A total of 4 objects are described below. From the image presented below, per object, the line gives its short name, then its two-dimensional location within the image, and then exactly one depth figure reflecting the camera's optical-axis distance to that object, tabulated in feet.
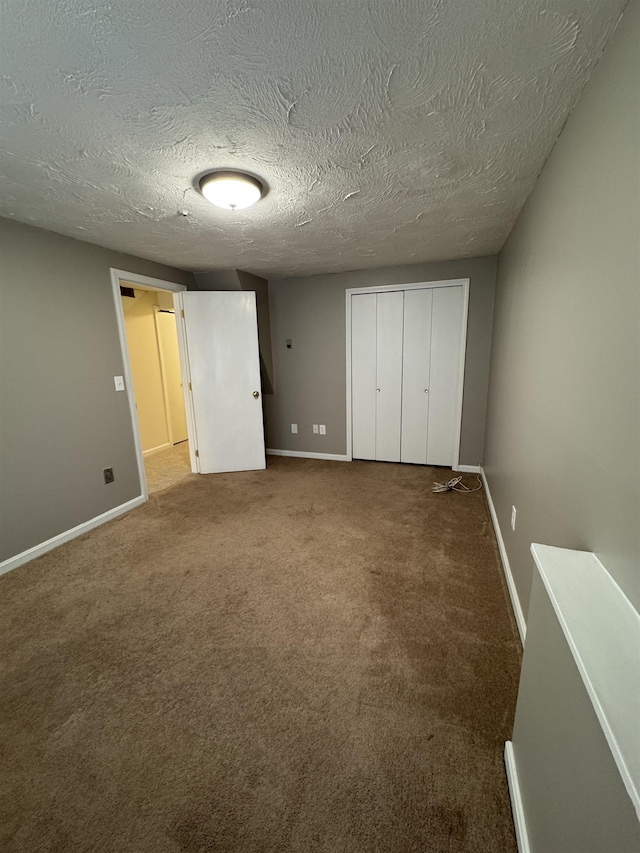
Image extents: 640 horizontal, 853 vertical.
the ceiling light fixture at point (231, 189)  5.20
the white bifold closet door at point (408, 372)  11.53
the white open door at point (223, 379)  11.71
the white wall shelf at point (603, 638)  1.72
